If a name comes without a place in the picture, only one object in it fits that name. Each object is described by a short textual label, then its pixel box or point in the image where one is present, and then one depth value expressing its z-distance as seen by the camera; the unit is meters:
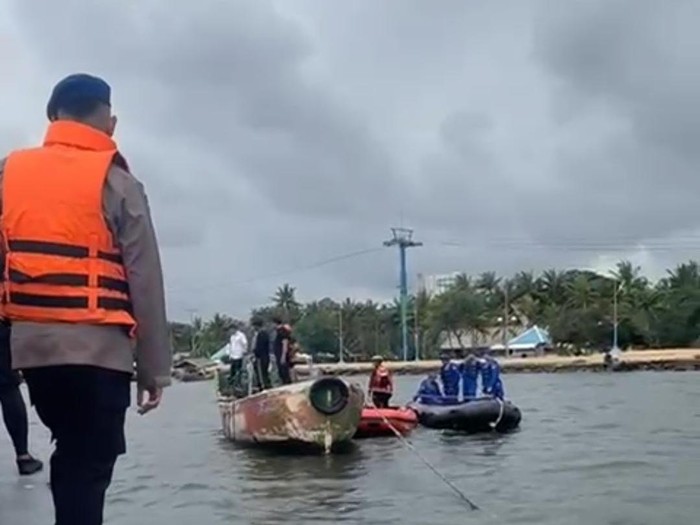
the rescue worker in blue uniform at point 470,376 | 25.33
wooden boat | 17.83
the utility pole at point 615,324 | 111.78
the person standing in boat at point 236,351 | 23.28
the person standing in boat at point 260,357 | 20.33
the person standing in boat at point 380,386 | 26.03
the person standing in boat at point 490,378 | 25.17
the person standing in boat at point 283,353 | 19.91
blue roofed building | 117.44
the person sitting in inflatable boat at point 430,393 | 25.63
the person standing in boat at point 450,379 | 25.73
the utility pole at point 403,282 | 116.19
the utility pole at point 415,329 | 126.80
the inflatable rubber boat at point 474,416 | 23.80
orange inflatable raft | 21.30
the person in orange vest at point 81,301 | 3.60
